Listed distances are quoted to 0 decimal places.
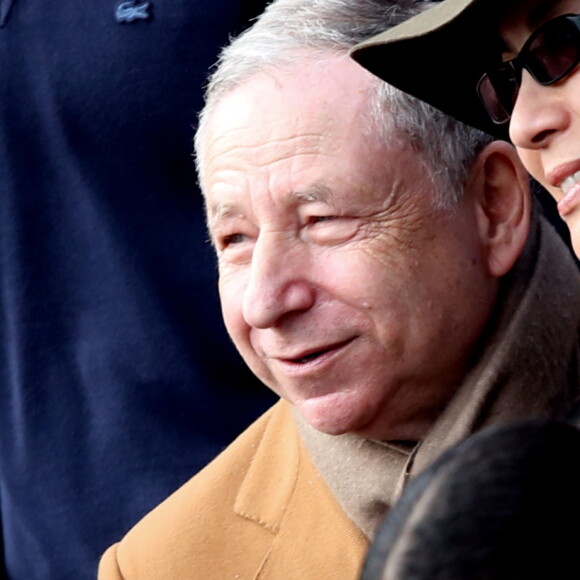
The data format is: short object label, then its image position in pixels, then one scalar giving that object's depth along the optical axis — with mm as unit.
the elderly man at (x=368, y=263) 4566
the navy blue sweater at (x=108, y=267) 5824
